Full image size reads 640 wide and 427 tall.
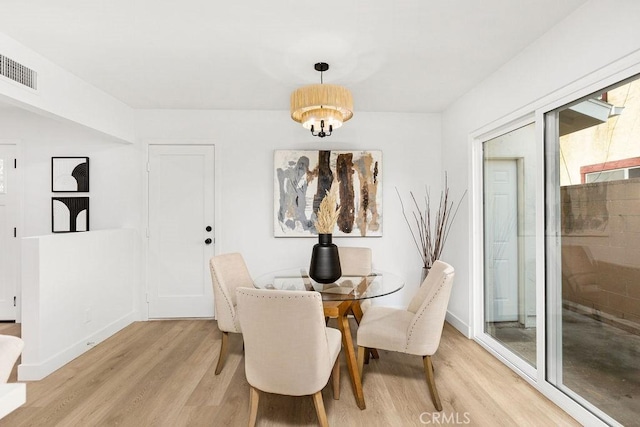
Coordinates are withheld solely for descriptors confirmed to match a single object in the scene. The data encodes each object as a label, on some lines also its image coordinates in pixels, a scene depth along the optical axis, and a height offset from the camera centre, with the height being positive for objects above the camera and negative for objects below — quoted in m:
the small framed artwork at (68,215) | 3.74 +0.01
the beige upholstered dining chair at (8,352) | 1.02 -0.44
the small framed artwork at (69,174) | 3.74 +0.48
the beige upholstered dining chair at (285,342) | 1.60 -0.65
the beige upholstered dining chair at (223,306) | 2.54 -0.72
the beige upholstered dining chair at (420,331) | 2.06 -0.78
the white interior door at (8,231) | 3.74 -0.17
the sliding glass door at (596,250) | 1.75 -0.22
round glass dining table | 2.14 -0.54
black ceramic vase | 2.50 -0.36
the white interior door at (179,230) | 3.84 -0.17
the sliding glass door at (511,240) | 2.56 -0.23
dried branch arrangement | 3.78 -0.13
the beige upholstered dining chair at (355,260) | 3.27 -0.46
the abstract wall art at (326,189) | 3.87 +0.31
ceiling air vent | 2.21 +1.02
